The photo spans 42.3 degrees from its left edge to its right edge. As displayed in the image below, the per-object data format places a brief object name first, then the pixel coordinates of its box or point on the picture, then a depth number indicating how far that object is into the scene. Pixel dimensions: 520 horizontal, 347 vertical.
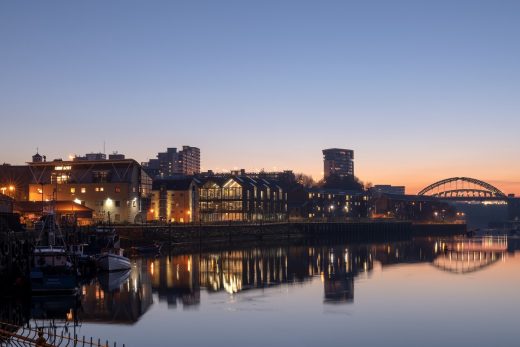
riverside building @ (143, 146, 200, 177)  188.10
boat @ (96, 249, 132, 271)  71.19
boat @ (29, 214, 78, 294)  52.38
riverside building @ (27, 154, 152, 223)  121.31
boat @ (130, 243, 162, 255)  99.94
